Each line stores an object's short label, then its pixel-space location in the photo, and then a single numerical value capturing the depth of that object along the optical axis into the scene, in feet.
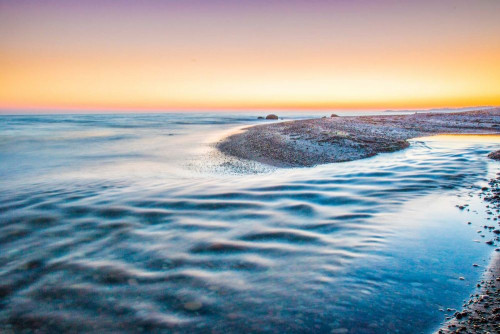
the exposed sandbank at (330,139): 46.39
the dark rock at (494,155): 41.78
